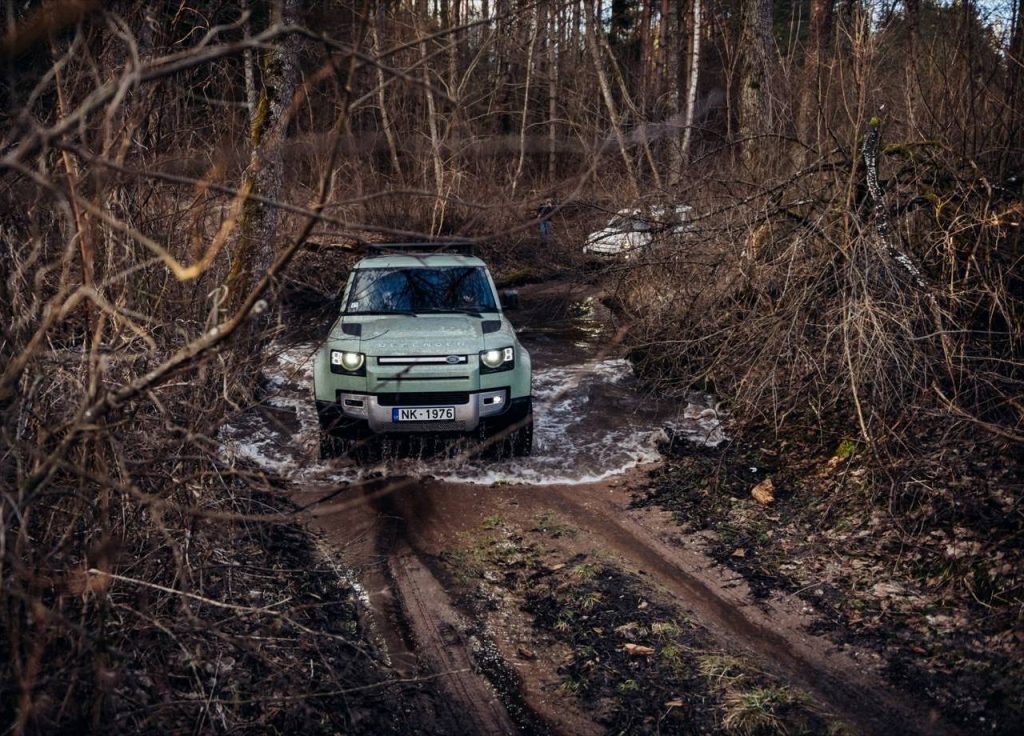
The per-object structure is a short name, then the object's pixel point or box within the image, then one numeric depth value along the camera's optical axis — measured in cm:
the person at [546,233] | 1798
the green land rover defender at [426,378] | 681
